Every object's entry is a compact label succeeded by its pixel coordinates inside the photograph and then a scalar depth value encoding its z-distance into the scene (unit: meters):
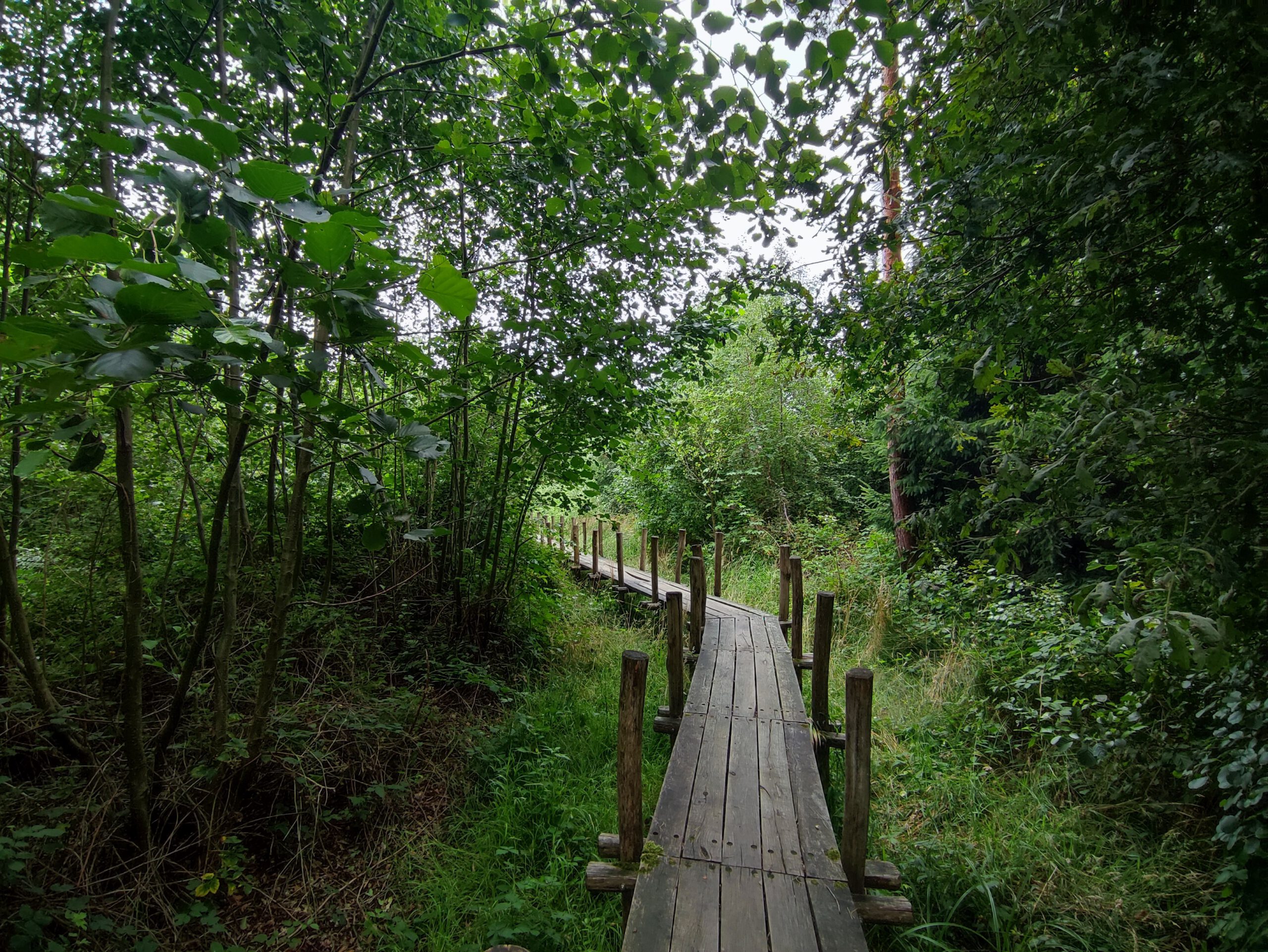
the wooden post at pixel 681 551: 8.38
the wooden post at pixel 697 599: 5.29
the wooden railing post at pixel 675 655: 3.88
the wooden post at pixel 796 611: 5.23
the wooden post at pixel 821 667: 3.83
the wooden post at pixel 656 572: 7.39
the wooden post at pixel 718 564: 7.07
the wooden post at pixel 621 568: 8.64
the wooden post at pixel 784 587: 6.05
